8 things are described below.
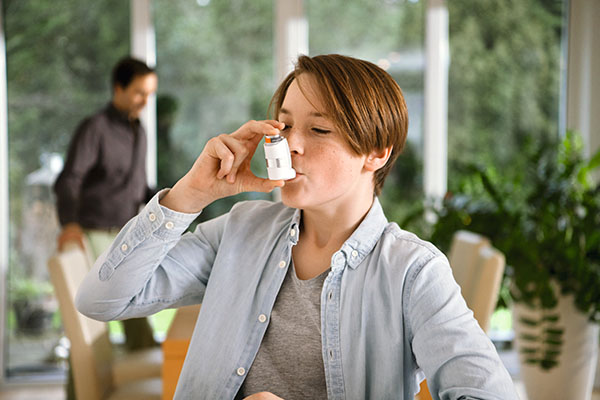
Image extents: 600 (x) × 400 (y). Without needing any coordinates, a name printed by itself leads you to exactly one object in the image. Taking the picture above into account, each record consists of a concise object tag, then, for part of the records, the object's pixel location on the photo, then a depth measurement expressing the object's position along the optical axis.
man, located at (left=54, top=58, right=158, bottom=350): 3.00
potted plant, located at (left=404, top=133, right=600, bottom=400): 3.09
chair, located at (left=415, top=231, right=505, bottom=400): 1.92
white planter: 3.19
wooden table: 1.72
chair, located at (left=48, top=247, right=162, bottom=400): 2.00
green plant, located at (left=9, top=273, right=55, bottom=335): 3.79
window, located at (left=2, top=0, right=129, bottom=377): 3.74
